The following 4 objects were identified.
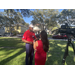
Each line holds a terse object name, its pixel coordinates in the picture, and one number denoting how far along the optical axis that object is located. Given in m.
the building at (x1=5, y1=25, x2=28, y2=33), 27.20
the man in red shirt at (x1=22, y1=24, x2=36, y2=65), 2.13
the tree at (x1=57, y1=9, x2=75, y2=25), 22.45
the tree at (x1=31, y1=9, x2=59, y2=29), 24.09
